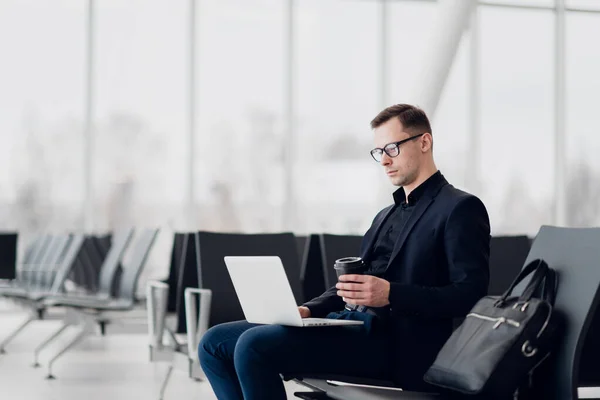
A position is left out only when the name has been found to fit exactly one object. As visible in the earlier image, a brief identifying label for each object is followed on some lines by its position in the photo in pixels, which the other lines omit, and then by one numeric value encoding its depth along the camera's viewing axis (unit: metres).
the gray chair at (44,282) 7.04
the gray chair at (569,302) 2.32
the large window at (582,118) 11.73
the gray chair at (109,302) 6.18
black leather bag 2.24
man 2.57
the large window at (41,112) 10.30
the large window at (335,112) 10.95
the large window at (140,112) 10.38
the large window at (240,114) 10.59
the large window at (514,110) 11.45
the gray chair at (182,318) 4.21
